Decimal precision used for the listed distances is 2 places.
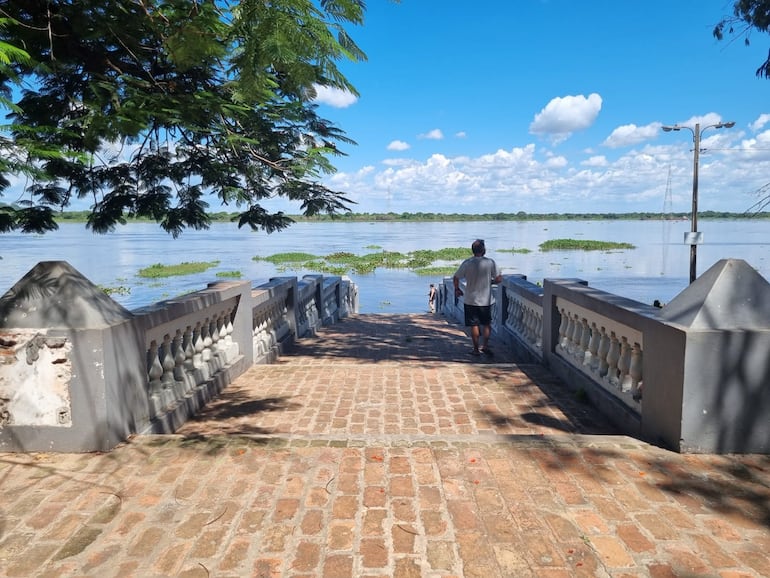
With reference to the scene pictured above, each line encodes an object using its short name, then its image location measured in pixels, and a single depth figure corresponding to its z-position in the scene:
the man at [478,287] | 8.12
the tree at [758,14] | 7.74
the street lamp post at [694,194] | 19.99
